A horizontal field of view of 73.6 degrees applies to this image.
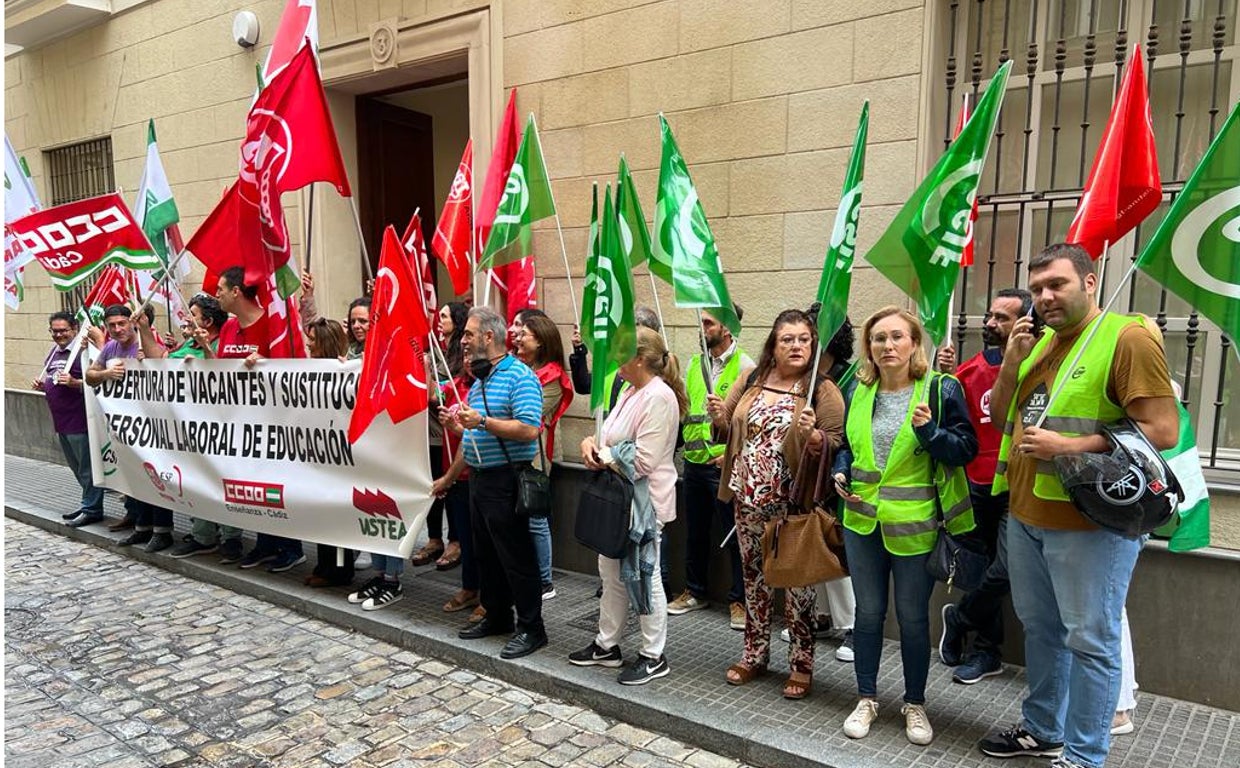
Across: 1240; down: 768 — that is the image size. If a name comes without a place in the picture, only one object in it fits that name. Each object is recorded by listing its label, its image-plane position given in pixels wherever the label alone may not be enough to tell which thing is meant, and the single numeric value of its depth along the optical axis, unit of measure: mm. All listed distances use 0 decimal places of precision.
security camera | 8461
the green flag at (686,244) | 4066
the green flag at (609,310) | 4148
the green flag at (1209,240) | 2840
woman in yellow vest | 3480
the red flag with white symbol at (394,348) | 4715
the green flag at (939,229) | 3420
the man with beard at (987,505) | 4031
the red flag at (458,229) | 6488
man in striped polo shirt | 4527
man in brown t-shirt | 2871
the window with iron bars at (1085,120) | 4422
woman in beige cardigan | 3873
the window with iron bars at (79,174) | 10961
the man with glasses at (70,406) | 7492
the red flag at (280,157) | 5344
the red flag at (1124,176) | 3166
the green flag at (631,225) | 4593
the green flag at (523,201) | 5457
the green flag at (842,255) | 3686
